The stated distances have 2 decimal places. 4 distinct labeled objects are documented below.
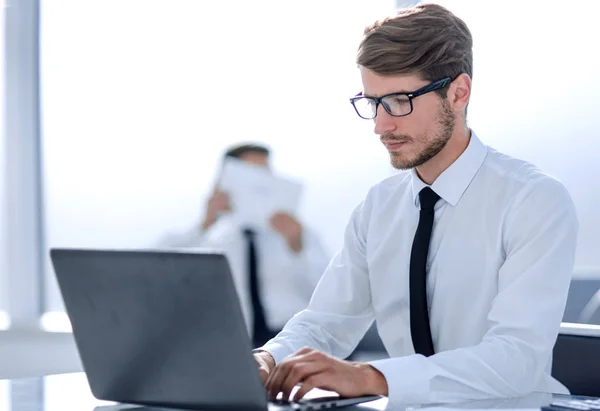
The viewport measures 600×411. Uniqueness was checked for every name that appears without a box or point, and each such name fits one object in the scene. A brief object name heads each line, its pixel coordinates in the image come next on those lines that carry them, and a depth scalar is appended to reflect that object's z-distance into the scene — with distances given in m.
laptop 2.10
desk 2.27
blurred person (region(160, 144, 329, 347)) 5.49
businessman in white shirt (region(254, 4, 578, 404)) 2.45
